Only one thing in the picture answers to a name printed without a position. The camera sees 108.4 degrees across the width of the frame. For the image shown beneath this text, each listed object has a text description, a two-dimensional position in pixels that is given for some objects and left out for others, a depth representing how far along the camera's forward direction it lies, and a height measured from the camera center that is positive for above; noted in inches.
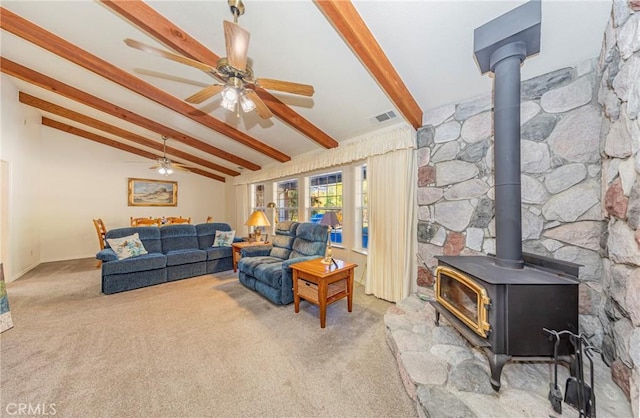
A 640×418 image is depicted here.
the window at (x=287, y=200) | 220.2 +9.2
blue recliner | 119.6 -31.0
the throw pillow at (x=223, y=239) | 195.9 -25.3
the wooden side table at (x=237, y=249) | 180.2 -31.7
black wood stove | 57.3 -17.8
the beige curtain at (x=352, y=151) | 124.0 +38.4
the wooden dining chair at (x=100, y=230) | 193.0 -17.4
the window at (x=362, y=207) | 159.2 +1.7
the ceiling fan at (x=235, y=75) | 63.4 +43.4
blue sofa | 140.3 -33.5
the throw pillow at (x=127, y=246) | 150.1 -24.6
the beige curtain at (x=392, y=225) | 122.5 -8.8
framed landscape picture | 254.1 +19.7
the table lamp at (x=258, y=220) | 171.3 -7.9
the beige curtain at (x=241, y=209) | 275.8 +0.5
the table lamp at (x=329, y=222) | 112.0 -6.1
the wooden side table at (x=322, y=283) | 99.6 -34.2
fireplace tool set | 45.3 -37.8
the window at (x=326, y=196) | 176.2 +10.7
